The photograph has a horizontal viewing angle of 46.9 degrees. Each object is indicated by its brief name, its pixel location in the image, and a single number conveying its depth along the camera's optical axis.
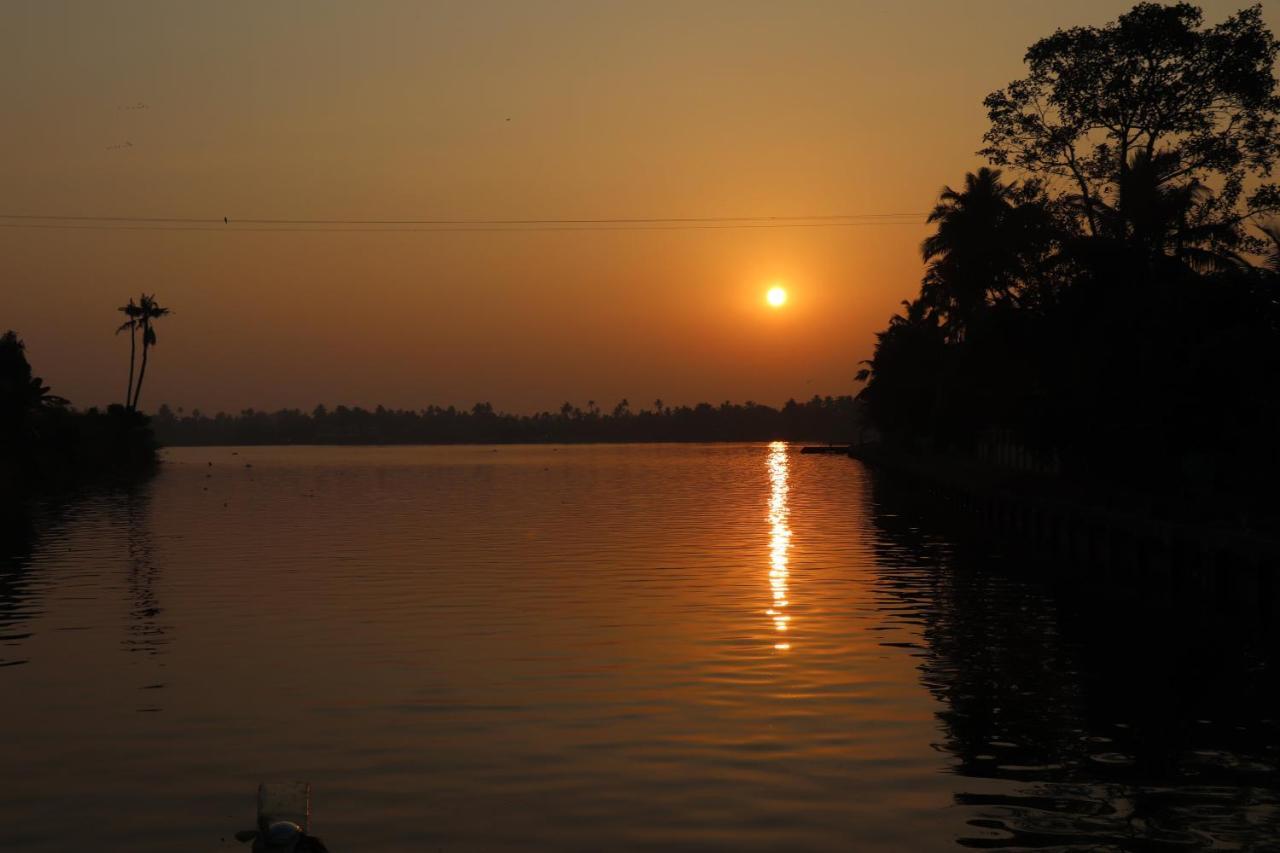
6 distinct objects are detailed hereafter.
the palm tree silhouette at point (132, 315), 141.62
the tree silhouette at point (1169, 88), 56.84
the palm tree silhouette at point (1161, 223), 48.72
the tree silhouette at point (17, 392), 82.12
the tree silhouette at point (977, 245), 61.75
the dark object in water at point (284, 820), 10.59
